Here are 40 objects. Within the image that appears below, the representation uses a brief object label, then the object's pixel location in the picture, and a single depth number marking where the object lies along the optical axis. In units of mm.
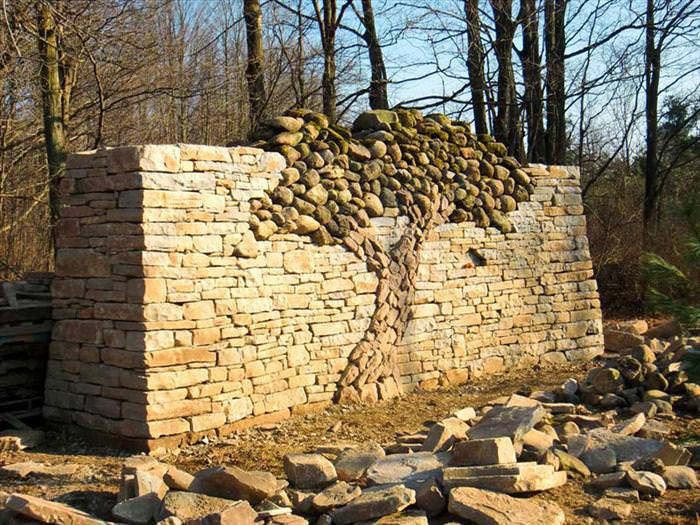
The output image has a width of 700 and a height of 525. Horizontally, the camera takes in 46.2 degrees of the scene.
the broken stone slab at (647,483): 5215
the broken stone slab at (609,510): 4895
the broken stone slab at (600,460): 5777
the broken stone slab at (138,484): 5062
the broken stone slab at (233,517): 4465
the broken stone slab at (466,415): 7324
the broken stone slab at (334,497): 4930
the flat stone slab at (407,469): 5301
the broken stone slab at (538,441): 5793
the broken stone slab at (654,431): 6723
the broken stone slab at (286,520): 4662
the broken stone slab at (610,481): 5430
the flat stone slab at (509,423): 5828
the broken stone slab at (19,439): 6828
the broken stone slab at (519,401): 7465
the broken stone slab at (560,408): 7713
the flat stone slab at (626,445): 5984
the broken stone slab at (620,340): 11664
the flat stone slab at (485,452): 5250
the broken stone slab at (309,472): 5438
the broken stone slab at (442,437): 6102
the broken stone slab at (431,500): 4938
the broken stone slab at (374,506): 4723
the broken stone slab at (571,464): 5672
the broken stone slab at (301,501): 4969
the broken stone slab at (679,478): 5391
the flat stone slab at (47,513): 4652
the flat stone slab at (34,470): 6004
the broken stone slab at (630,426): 6551
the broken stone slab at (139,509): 4828
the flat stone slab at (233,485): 5004
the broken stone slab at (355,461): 5582
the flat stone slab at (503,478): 5004
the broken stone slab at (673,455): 5793
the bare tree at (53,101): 10664
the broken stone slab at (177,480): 5180
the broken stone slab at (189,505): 4695
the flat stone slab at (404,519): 4656
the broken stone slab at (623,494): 5156
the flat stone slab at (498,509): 4637
